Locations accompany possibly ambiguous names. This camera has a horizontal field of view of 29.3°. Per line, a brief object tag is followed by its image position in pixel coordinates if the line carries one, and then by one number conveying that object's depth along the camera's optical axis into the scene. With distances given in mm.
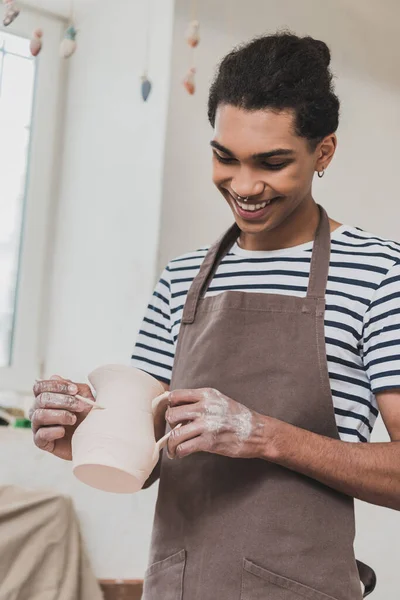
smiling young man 1005
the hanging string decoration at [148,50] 2066
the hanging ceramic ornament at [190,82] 1894
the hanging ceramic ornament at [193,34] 1886
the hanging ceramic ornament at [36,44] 1776
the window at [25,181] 2414
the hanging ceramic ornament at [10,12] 1665
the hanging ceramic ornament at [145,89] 1972
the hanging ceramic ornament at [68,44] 1812
